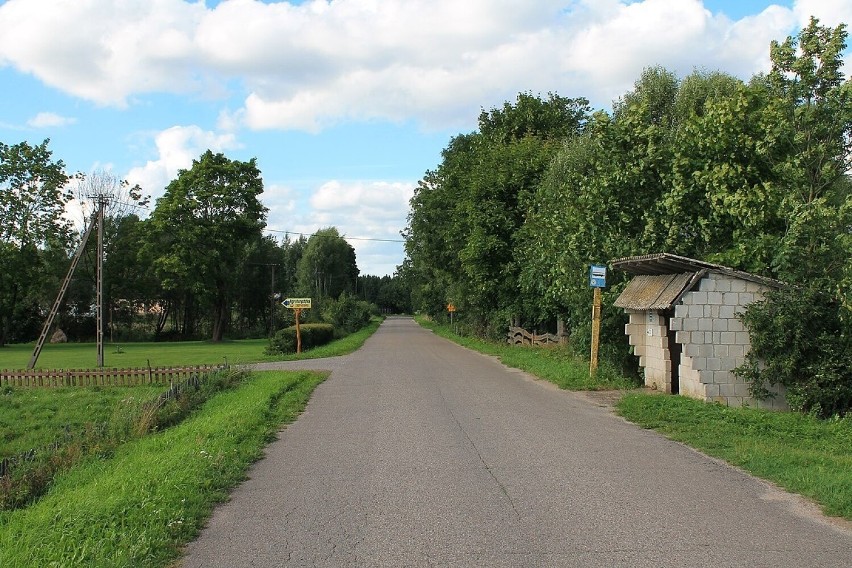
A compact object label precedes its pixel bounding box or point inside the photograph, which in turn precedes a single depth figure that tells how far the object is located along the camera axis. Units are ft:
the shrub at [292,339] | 116.16
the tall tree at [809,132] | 46.55
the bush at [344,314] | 190.90
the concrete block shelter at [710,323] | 44.96
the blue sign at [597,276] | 55.88
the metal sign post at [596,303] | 56.03
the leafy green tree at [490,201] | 112.57
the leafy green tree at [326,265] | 278.26
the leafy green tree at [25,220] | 185.68
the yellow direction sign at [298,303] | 103.32
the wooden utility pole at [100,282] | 92.63
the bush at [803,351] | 40.83
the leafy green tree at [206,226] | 189.06
